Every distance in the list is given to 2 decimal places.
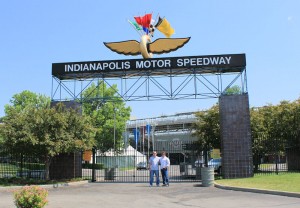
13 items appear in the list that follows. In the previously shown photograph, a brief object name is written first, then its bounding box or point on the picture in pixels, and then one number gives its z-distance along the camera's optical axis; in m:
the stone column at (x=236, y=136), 21.41
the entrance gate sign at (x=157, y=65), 22.19
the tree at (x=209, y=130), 24.58
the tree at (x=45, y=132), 19.61
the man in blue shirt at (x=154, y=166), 19.38
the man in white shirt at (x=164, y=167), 19.12
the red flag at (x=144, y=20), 24.45
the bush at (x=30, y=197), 9.11
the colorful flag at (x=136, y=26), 24.72
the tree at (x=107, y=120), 51.50
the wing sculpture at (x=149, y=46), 23.80
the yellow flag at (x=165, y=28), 24.12
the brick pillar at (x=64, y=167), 23.08
